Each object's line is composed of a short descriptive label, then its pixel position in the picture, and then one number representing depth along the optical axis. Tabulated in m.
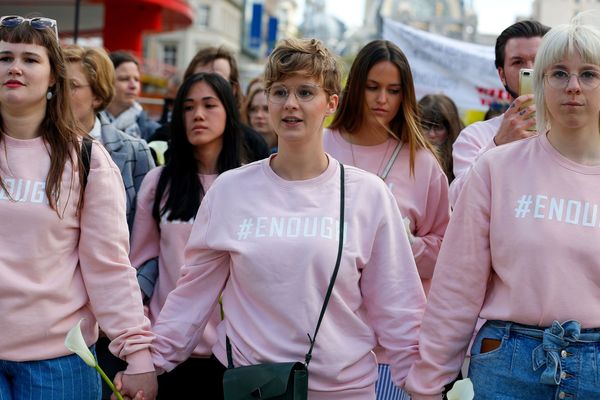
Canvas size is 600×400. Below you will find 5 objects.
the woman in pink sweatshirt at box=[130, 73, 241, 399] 4.82
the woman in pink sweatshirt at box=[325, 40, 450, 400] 4.76
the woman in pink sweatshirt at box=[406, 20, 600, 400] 3.21
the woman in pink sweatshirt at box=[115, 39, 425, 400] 3.56
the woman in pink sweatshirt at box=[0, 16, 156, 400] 3.61
